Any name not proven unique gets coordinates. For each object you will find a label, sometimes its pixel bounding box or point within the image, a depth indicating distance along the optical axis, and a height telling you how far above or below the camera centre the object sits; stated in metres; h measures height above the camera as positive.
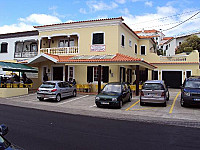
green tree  41.31 +7.60
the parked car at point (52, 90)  14.04 -1.02
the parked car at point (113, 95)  11.90 -1.15
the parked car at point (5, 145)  2.72 -1.00
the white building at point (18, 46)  24.66 +4.37
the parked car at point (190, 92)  11.33 -0.86
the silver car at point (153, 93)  12.01 -0.96
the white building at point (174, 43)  49.44 +9.34
